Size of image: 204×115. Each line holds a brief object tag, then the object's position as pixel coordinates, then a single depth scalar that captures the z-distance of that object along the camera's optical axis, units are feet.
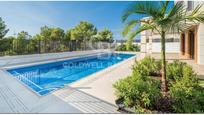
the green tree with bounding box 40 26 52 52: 50.35
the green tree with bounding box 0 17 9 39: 35.48
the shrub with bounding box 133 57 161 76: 11.70
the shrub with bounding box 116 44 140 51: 50.15
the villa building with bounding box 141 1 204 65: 17.26
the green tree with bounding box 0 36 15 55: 30.31
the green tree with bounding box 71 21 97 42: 54.70
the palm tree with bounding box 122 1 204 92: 6.23
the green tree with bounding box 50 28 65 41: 49.77
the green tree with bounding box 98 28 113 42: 61.34
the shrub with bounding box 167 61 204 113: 6.08
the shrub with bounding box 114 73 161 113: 6.34
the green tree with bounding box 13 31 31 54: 29.99
